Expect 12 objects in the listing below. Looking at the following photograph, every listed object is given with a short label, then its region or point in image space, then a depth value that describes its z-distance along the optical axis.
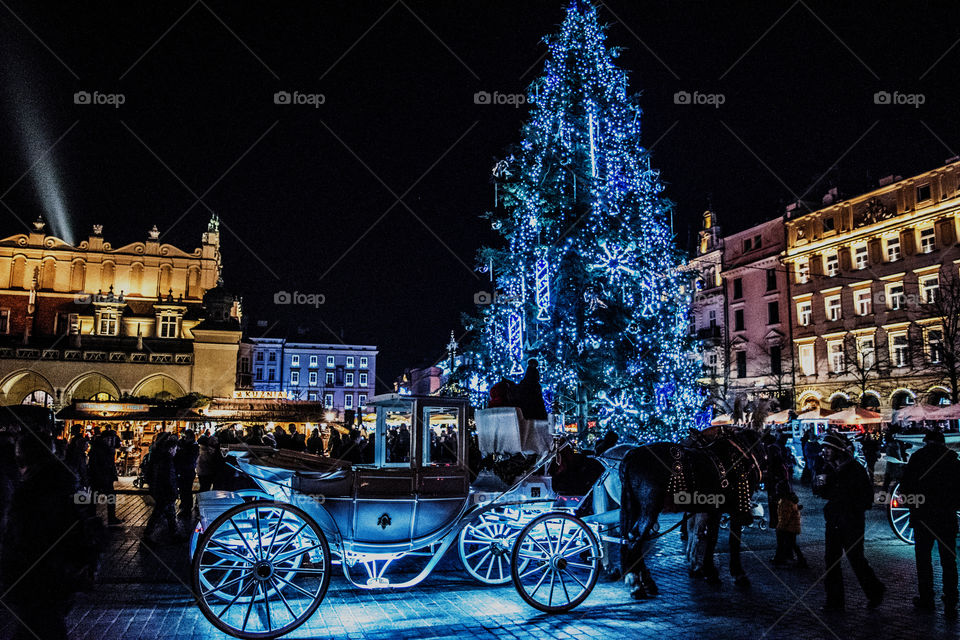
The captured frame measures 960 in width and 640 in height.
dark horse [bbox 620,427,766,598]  8.09
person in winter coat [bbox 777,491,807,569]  9.32
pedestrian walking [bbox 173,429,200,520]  13.30
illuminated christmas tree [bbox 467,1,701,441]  17.58
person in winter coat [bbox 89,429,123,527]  14.20
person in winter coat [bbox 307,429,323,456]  22.38
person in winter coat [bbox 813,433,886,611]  7.17
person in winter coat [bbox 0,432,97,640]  4.03
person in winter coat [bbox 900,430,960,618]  7.28
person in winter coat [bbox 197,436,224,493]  13.80
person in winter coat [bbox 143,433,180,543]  11.77
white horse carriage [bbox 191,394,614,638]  6.39
